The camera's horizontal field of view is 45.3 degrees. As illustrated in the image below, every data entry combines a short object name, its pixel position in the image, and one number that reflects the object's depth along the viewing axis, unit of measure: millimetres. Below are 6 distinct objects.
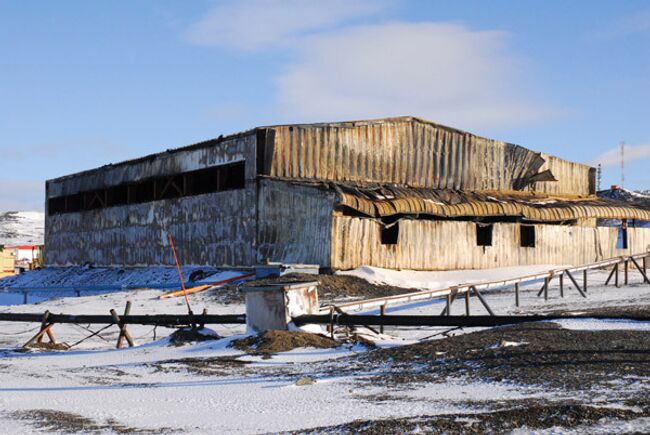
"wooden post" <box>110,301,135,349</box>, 15203
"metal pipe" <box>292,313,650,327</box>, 12438
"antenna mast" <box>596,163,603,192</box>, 60188
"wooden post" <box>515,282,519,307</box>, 20839
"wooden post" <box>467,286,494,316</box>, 17912
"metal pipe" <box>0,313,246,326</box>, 14461
